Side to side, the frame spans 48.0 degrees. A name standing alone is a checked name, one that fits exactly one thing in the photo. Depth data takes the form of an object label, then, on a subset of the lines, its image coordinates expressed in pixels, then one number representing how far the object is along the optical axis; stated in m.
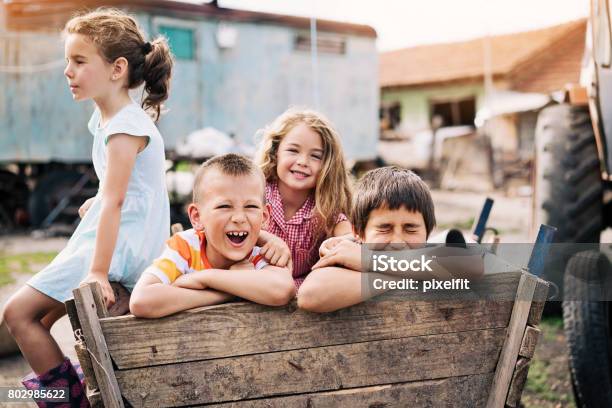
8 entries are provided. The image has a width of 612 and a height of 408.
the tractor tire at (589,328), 3.18
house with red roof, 19.28
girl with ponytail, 2.42
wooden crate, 1.86
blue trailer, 11.37
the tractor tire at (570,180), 4.12
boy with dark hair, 2.00
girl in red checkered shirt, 2.89
